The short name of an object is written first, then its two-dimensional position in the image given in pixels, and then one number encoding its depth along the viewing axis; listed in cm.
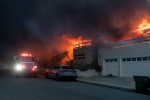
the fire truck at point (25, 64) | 2066
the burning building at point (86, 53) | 2658
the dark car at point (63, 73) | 1795
